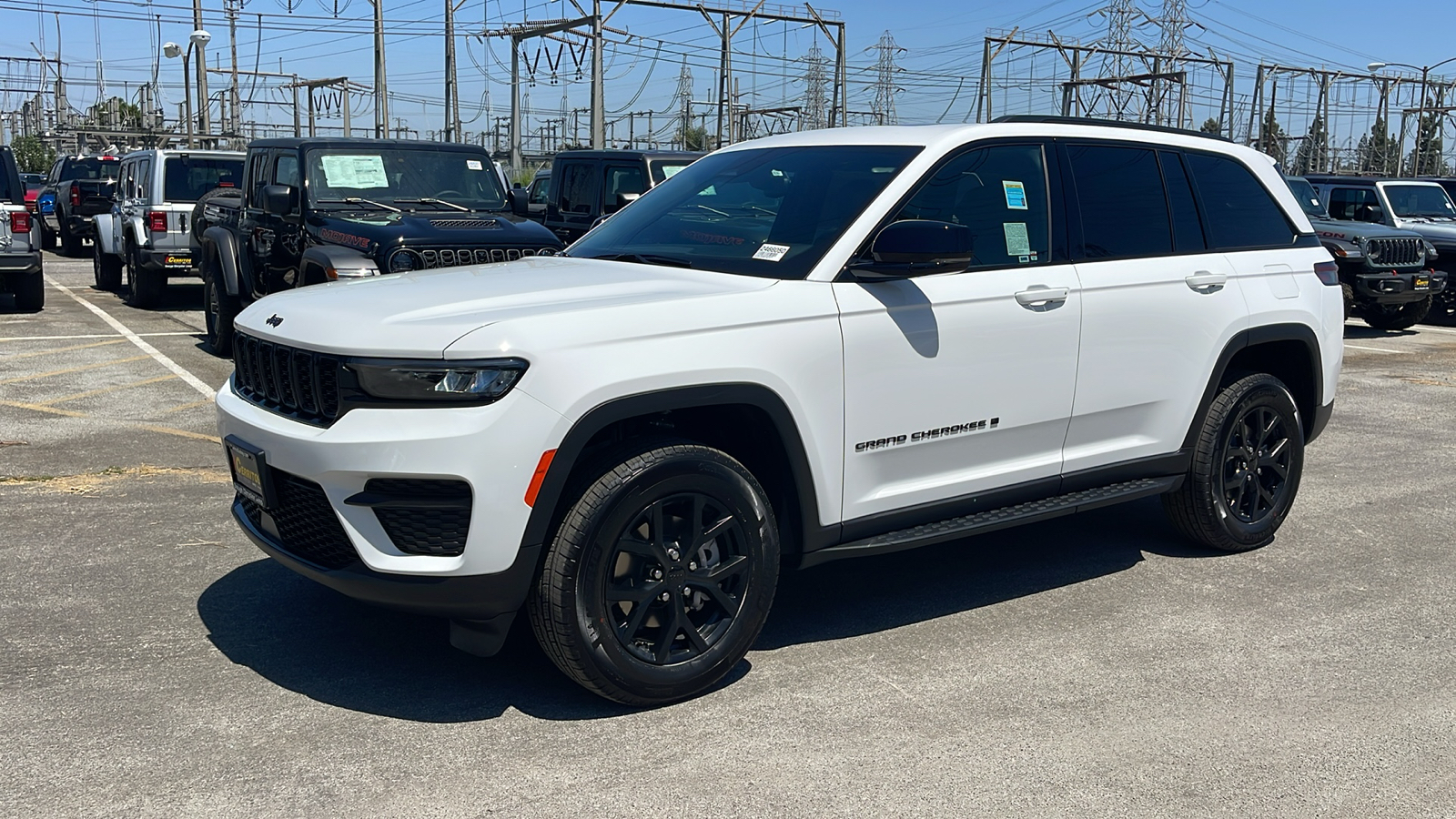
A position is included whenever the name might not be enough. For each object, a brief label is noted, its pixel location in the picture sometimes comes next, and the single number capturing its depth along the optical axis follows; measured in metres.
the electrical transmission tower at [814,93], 59.22
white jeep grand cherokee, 3.76
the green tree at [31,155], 62.28
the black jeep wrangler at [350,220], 9.45
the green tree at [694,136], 66.84
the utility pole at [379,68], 35.26
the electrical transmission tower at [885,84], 61.22
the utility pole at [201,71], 34.66
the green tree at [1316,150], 51.18
